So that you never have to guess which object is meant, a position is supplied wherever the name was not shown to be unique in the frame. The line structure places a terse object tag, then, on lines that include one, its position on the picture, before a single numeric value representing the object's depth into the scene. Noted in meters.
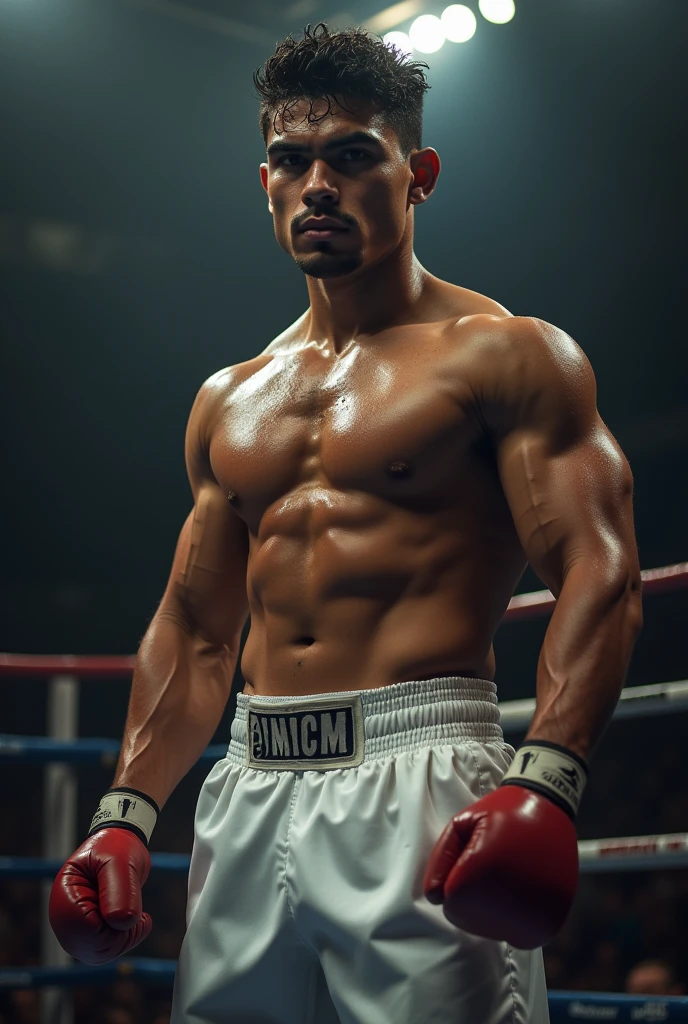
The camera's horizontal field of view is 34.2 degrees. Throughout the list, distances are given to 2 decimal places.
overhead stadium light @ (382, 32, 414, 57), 4.72
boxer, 1.11
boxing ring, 1.56
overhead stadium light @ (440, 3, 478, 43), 4.73
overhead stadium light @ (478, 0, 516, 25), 4.69
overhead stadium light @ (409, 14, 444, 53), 4.71
